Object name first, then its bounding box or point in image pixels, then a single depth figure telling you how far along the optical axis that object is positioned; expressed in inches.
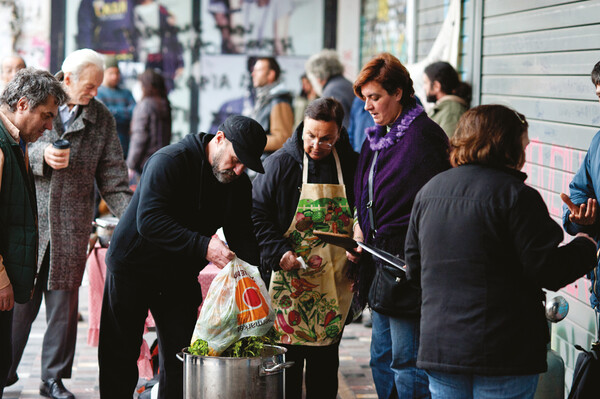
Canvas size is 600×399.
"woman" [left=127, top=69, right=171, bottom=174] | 356.8
